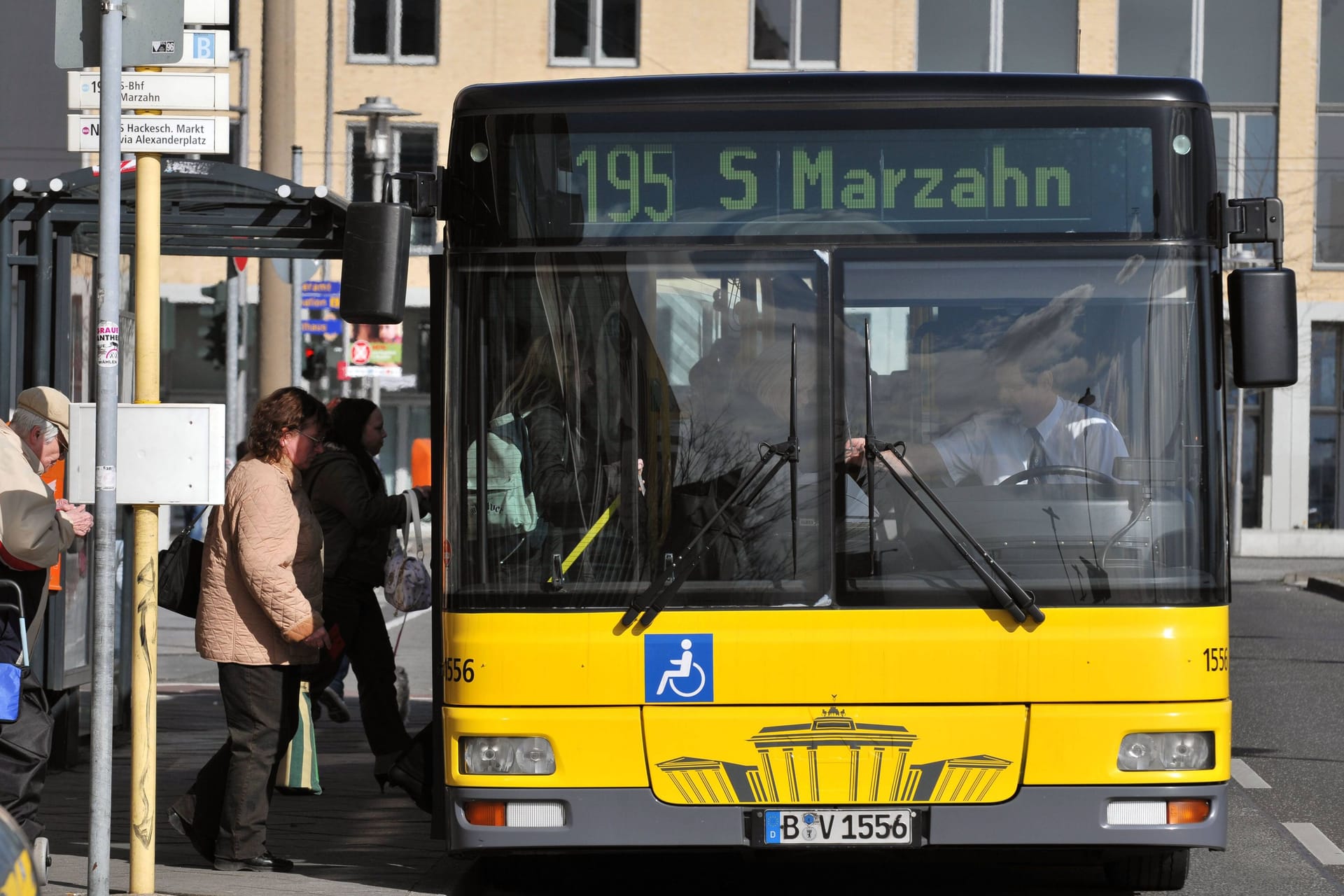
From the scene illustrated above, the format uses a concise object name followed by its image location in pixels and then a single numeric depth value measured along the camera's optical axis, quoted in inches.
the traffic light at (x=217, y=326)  1705.2
